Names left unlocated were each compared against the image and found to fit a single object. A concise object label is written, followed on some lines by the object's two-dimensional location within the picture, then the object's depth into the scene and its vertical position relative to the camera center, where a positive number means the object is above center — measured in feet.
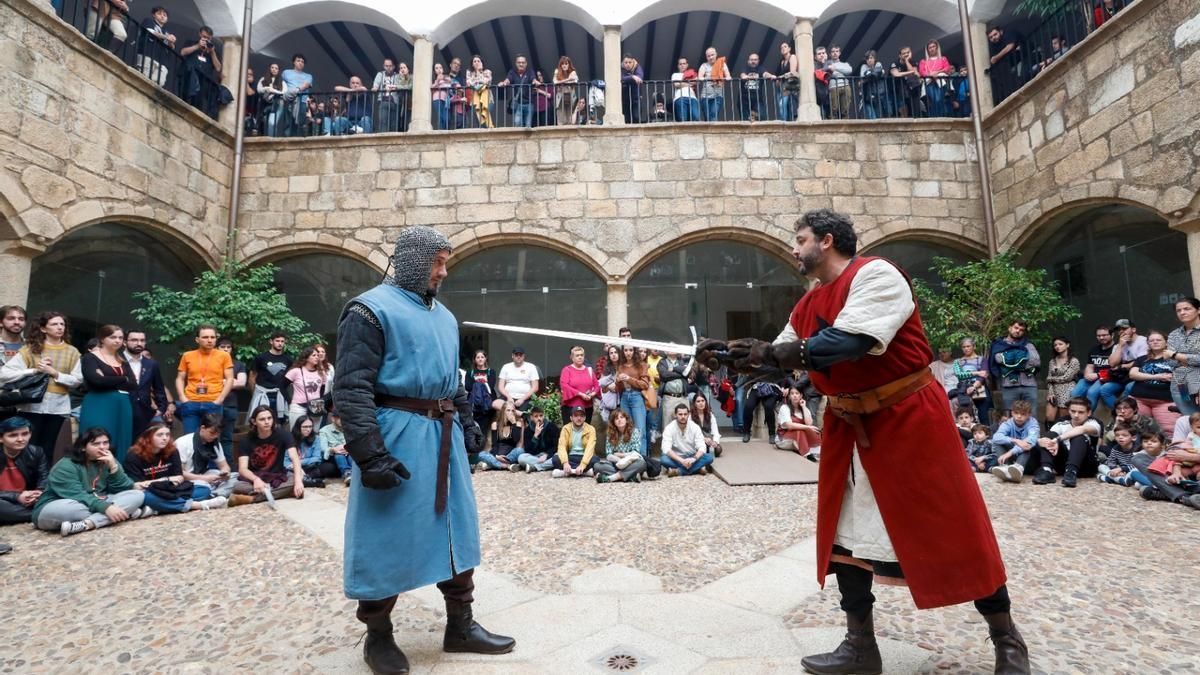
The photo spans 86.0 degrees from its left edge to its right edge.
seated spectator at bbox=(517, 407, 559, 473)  22.18 -0.85
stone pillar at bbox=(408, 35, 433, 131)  28.63 +14.81
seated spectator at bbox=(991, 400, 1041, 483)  17.49 -1.08
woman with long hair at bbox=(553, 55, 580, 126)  29.14 +14.62
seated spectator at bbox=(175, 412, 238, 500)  17.06 -0.94
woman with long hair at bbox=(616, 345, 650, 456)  21.29 +0.81
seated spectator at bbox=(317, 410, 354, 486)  18.68 -0.98
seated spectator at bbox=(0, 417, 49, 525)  13.62 -1.14
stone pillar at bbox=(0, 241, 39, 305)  19.72 +4.52
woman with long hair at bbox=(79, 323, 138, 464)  16.03 +0.75
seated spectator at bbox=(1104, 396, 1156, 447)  17.13 -0.46
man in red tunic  5.81 -0.49
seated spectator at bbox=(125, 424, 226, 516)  14.71 -1.40
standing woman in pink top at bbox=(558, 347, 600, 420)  22.20 +0.89
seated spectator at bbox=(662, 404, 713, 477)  19.72 -1.18
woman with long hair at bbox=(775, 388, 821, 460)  21.21 -0.83
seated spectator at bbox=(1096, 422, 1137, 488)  16.65 -1.47
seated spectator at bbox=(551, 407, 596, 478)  20.13 -1.19
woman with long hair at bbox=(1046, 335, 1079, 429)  20.83 +0.76
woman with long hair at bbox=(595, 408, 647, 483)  19.10 -1.34
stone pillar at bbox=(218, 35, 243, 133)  28.14 +15.18
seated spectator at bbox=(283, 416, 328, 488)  18.30 -1.04
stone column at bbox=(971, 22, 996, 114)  27.78 +14.68
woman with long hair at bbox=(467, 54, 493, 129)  29.22 +14.47
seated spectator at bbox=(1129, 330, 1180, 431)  17.49 +0.52
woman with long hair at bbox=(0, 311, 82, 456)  15.55 +1.21
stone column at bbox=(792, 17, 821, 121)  28.14 +14.91
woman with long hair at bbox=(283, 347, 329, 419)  20.03 +1.01
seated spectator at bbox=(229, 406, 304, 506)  16.15 -1.14
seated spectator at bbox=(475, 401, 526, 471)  21.62 -0.88
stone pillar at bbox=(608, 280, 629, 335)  27.27 +4.43
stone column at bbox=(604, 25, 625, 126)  28.40 +14.84
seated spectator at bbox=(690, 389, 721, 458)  21.76 -0.33
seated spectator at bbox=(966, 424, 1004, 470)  19.15 -1.43
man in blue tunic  6.34 -0.45
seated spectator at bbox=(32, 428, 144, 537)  13.08 -1.57
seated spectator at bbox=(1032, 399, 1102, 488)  17.24 -1.22
